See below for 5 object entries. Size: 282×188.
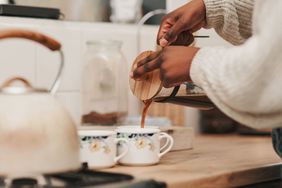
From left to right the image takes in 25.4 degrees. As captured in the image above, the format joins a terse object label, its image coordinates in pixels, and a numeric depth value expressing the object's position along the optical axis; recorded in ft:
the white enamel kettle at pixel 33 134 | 3.55
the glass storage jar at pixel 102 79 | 7.22
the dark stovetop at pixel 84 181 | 3.64
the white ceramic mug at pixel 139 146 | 4.84
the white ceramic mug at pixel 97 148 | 4.62
